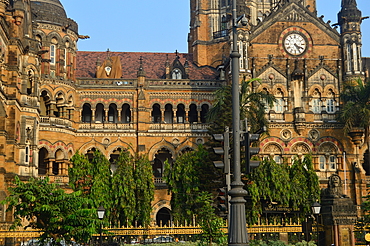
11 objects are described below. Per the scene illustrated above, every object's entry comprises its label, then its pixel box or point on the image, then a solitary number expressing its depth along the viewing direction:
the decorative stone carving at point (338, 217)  30.38
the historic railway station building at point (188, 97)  56.19
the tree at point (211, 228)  31.41
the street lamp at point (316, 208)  29.34
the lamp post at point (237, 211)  20.09
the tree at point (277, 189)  45.22
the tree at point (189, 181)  47.19
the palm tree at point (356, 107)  54.38
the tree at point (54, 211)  29.88
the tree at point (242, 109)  48.34
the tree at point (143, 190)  47.59
